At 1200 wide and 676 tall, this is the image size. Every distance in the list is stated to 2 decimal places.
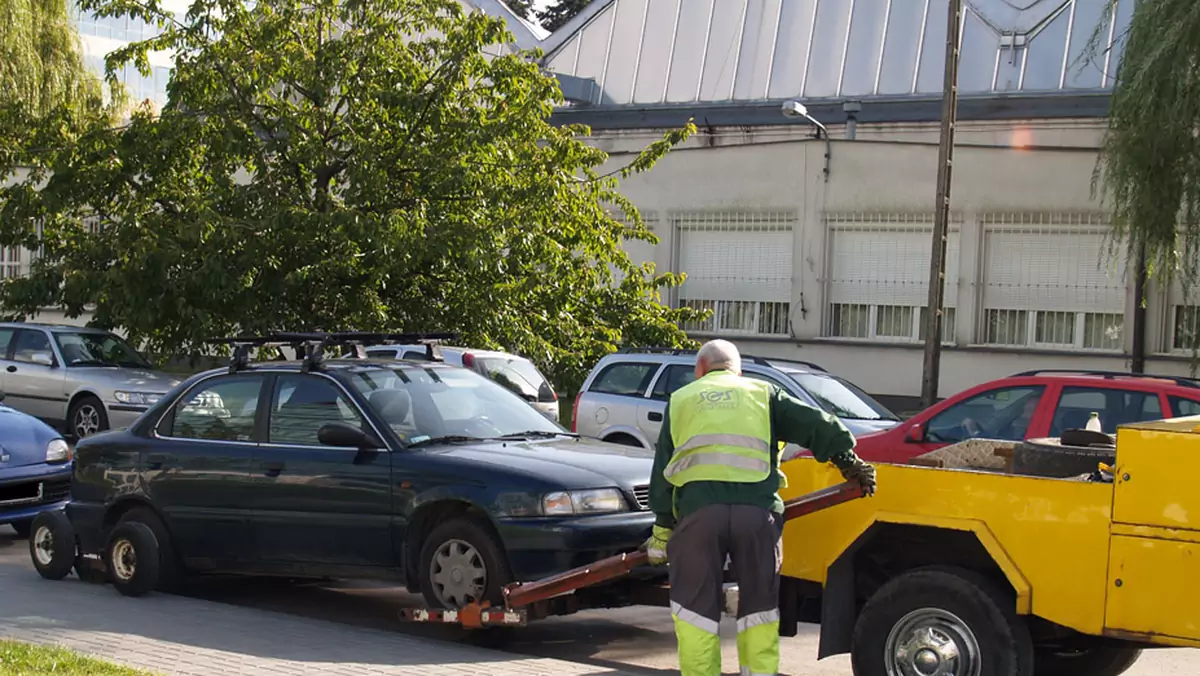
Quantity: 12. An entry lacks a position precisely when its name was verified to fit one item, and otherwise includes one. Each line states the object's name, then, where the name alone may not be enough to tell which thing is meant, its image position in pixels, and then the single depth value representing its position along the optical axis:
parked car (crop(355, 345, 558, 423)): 15.74
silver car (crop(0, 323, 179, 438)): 18.03
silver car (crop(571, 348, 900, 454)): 14.42
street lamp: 22.58
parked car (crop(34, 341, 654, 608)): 7.89
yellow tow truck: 5.65
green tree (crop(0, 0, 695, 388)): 17.22
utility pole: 17.50
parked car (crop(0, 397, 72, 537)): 11.04
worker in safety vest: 6.13
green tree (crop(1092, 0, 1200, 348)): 15.98
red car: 10.81
